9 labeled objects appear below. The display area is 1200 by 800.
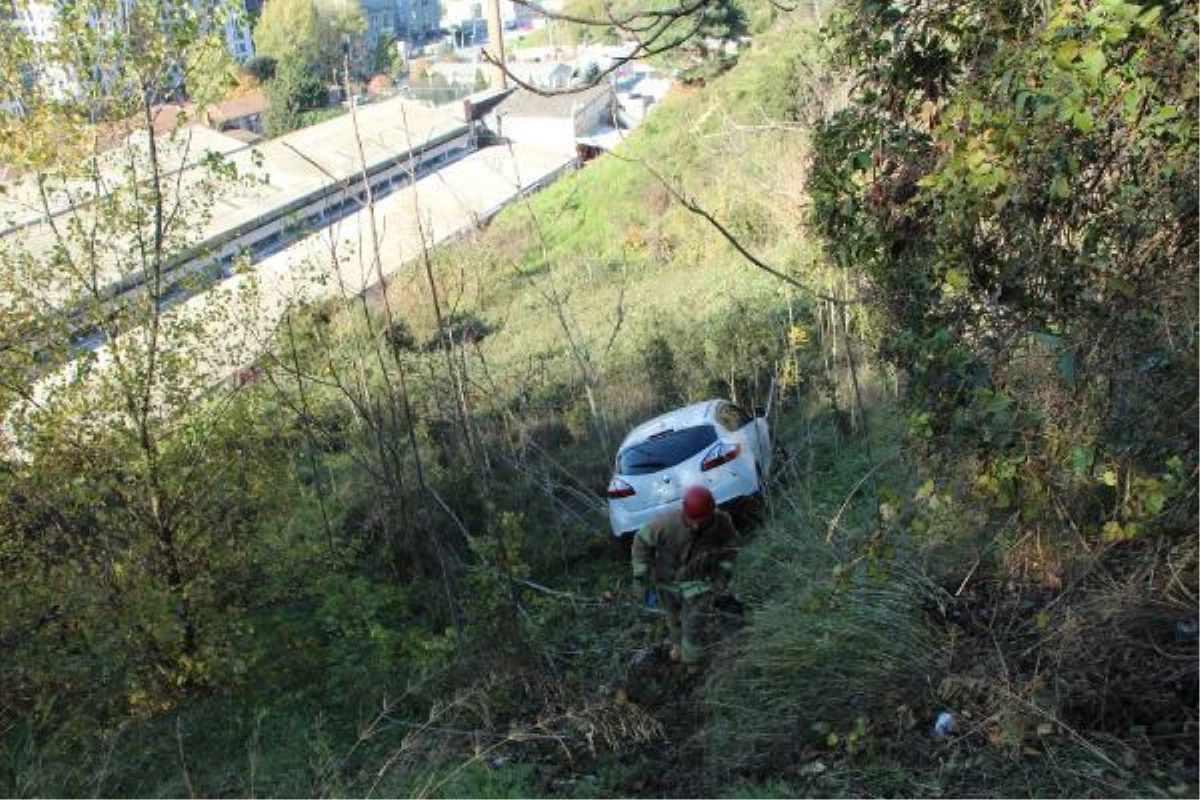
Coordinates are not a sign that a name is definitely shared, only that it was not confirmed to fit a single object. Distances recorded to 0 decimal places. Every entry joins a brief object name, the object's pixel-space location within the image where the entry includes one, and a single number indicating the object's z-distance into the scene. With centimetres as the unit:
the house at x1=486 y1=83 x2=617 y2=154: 5156
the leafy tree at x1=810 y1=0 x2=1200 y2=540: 408
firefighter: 663
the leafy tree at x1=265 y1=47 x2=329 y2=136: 5438
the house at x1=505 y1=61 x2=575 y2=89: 4689
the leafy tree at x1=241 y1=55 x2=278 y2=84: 6714
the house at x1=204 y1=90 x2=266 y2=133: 5669
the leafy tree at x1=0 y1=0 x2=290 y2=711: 790
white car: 1021
